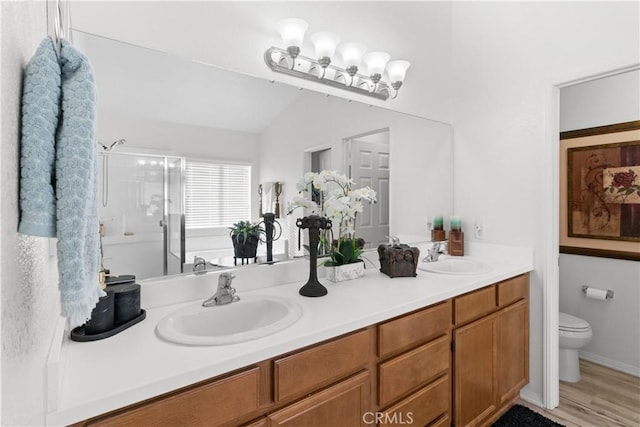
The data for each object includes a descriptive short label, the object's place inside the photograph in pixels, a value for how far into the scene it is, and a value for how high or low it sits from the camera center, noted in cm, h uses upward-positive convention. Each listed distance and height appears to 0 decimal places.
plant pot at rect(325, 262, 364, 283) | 168 -32
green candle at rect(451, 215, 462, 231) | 248 -10
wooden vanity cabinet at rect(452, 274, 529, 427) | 164 -77
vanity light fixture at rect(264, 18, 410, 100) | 160 +81
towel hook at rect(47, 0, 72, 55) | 56 +42
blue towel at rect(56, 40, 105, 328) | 45 +5
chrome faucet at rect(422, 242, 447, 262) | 225 -29
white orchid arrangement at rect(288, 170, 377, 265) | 168 +5
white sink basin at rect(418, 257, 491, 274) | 215 -36
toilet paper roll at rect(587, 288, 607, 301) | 253 -64
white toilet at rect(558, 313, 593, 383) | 231 -93
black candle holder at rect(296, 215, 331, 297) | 144 -17
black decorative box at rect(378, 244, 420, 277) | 179 -28
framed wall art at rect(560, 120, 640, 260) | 246 +16
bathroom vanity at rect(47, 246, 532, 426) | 80 -49
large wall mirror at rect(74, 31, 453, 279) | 127 +29
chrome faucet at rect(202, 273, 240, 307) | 129 -33
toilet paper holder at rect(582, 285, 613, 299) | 254 -64
